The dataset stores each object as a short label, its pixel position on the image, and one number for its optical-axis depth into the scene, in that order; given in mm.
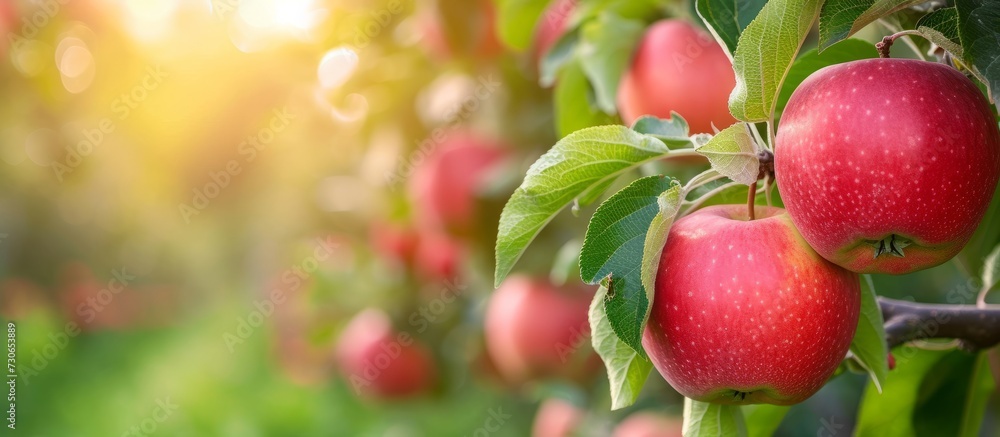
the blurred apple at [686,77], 1060
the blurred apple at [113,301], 5623
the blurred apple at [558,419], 1641
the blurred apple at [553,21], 1353
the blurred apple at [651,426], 1319
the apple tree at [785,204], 817
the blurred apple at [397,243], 2295
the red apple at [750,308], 845
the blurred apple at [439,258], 2060
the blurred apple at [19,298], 3989
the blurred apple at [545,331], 1714
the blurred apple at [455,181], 1717
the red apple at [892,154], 813
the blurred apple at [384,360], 2269
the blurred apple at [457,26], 1552
